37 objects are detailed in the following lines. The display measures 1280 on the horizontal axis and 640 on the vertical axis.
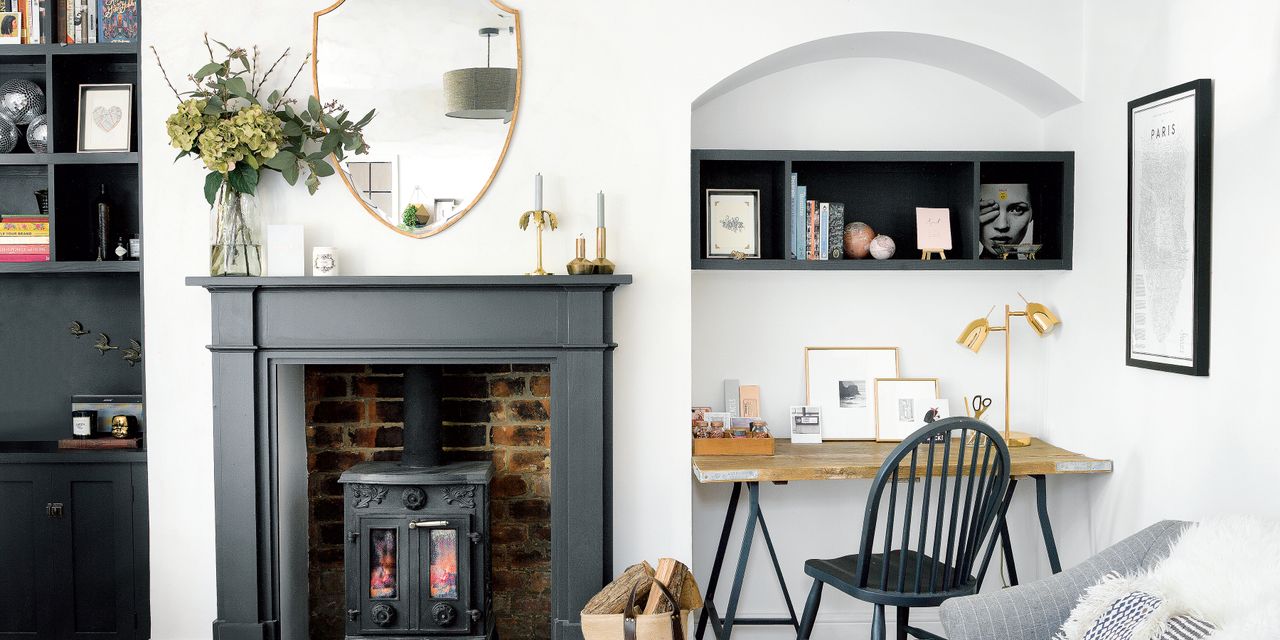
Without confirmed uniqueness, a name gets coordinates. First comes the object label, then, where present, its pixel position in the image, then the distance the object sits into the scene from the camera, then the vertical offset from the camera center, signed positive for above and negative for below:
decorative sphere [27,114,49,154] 3.18 +0.59
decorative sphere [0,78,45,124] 3.21 +0.72
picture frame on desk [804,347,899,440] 3.39 -0.33
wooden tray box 3.06 -0.51
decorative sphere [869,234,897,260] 3.21 +0.18
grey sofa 2.04 -0.71
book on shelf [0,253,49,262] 3.18 +0.15
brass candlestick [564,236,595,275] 2.88 +0.10
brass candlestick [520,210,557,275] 2.89 +0.25
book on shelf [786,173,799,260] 3.14 +0.28
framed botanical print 3.24 +0.27
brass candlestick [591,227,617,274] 2.90 +0.12
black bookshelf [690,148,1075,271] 3.14 +0.40
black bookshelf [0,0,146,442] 3.34 -0.05
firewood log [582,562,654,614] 2.68 -0.90
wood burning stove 2.94 -0.84
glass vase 2.89 +0.19
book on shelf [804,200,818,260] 3.19 +0.24
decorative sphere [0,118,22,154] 3.19 +0.59
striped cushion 1.69 -0.64
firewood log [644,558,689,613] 2.65 -0.88
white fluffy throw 1.64 -0.57
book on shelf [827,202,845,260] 3.22 +0.24
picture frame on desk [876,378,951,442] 3.37 -0.41
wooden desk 2.85 -0.56
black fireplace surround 2.88 -0.20
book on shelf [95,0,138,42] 3.12 +0.98
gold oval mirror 2.98 +0.69
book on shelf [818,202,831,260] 3.20 +0.24
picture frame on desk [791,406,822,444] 3.31 -0.48
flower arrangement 2.77 +0.54
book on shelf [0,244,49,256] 3.18 +0.18
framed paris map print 2.45 +0.20
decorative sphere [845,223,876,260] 3.25 +0.21
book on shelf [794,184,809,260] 3.15 +0.27
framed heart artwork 3.13 +0.63
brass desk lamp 3.20 -0.11
